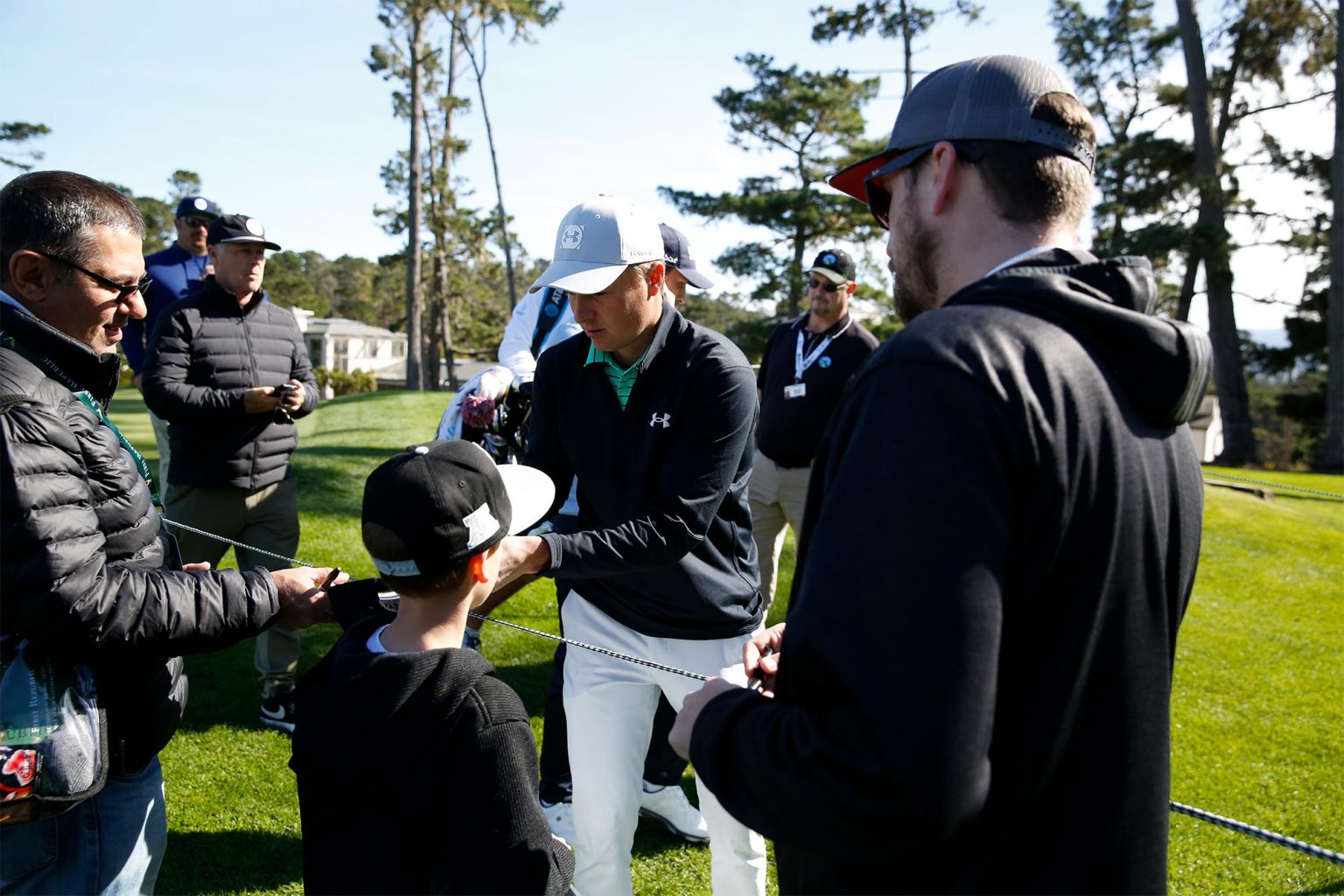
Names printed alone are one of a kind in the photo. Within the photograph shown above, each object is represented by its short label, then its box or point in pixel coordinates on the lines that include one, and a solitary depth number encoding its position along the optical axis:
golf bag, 5.10
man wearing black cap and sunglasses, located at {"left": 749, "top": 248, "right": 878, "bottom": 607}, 6.47
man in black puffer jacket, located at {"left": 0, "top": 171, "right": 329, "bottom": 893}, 1.90
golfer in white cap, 2.90
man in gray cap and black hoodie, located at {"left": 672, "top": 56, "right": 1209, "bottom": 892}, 1.13
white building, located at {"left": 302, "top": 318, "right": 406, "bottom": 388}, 68.31
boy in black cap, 1.83
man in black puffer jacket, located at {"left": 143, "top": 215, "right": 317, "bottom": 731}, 4.81
